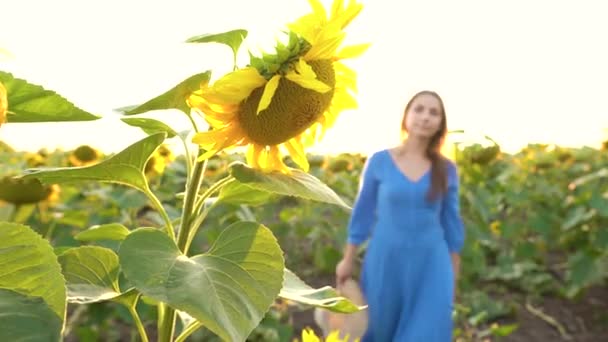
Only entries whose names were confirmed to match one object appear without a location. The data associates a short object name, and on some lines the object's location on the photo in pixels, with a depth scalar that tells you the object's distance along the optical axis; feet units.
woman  11.53
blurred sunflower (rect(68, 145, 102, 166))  13.53
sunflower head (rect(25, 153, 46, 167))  13.81
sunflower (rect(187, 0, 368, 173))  2.85
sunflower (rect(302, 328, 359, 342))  3.18
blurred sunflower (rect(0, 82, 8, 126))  1.69
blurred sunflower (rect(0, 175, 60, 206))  9.27
